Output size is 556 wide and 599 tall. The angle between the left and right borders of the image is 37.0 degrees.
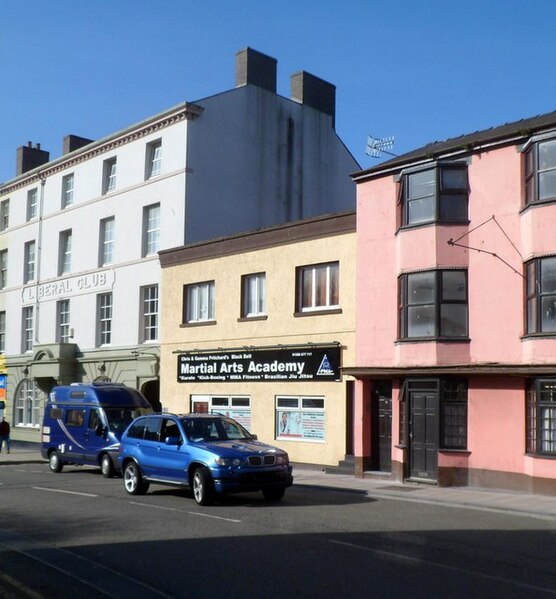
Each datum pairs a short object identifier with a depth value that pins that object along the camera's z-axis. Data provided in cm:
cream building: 2327
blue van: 2355
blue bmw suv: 1565
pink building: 1841
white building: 3141
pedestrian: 3203
